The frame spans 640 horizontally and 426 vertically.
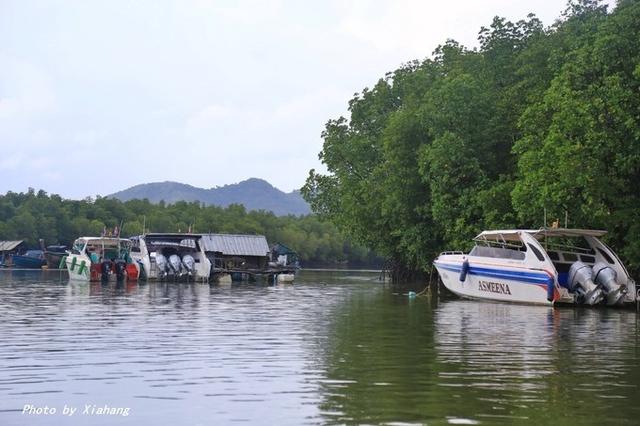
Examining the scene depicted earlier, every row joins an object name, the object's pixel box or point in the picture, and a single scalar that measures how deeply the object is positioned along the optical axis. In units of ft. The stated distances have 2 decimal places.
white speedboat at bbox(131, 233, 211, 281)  213.66
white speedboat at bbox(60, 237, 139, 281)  211.61
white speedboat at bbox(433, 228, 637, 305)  120.98
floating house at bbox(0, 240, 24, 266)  404.34
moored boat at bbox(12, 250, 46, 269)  371.56
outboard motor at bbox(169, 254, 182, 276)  214.48
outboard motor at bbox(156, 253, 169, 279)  212.64
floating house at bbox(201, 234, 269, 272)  261.03
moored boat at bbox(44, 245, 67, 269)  375.35
